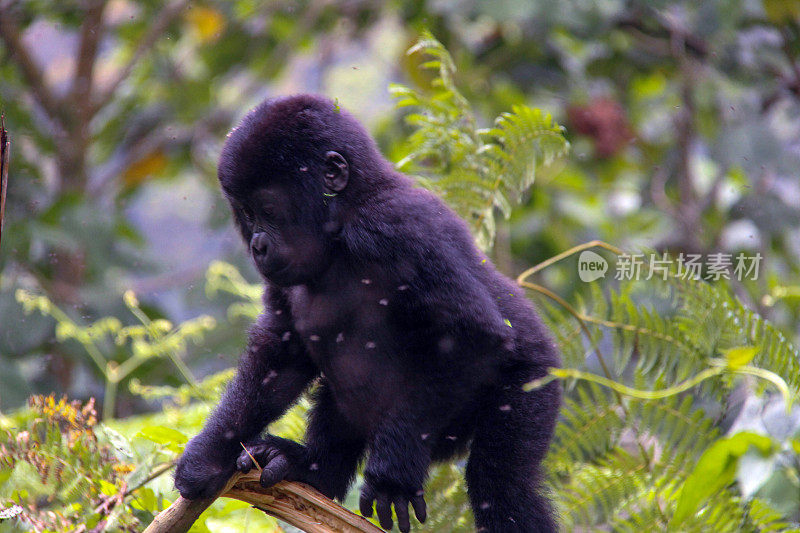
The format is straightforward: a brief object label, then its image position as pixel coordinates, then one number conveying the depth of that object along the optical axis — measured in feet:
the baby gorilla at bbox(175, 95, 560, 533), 32.02
